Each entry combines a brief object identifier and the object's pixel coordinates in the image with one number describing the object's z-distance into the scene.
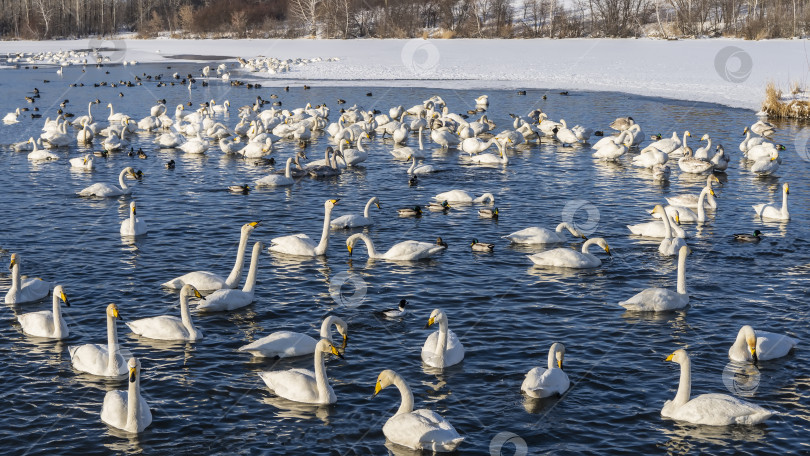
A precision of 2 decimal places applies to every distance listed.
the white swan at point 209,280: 17.50
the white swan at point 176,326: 14.92
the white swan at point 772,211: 23.05
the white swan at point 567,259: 19.09
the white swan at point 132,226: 21.70
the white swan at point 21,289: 16.84
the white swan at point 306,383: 12.73
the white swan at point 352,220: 22.80
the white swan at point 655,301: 16.44
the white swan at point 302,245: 20.38
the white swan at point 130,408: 11.59
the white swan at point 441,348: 13.94
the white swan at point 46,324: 15.08
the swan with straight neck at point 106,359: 13.71
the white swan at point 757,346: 13.92
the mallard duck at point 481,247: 20.52
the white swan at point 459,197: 25.31
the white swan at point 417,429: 11.36
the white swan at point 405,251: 19.89
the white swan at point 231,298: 16.41
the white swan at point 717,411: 12.06
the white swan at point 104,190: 26.34
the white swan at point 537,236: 21.02
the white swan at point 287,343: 14.31
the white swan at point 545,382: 12.80
